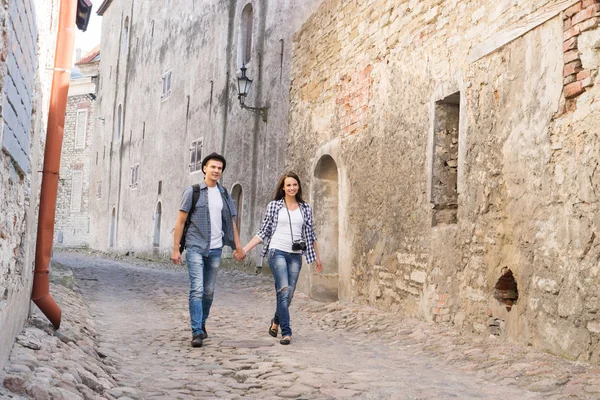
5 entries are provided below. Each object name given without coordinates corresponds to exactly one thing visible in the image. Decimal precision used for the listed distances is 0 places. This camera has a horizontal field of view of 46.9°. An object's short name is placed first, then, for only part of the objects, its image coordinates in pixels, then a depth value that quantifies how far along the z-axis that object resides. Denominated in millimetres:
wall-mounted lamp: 13508
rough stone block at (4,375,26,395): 3176
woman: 5957
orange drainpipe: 4934
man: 5711
